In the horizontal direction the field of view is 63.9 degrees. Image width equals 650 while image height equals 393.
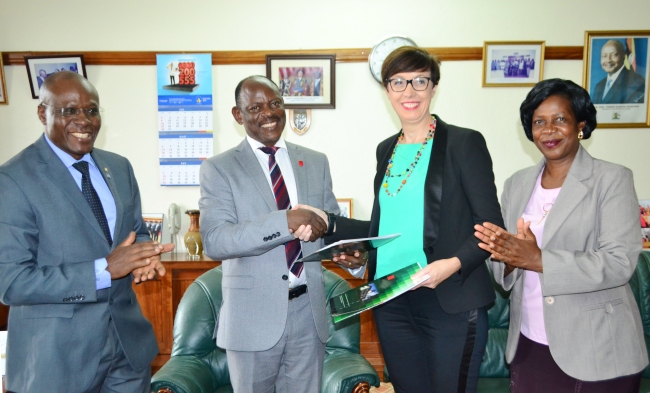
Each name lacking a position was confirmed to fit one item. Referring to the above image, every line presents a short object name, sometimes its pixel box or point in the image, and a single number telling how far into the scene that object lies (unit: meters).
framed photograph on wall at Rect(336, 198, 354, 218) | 4.13
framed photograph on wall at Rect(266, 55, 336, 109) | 4.02
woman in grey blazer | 1.67
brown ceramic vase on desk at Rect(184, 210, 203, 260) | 3.85
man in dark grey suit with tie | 1.55
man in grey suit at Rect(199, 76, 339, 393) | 1.83
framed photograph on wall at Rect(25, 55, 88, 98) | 4.06
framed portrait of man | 3.96
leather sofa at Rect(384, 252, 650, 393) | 2.93
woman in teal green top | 1.72
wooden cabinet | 3.71
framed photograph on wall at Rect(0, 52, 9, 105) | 4.09
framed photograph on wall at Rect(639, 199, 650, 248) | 4.03
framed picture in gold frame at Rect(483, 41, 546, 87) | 3.96
